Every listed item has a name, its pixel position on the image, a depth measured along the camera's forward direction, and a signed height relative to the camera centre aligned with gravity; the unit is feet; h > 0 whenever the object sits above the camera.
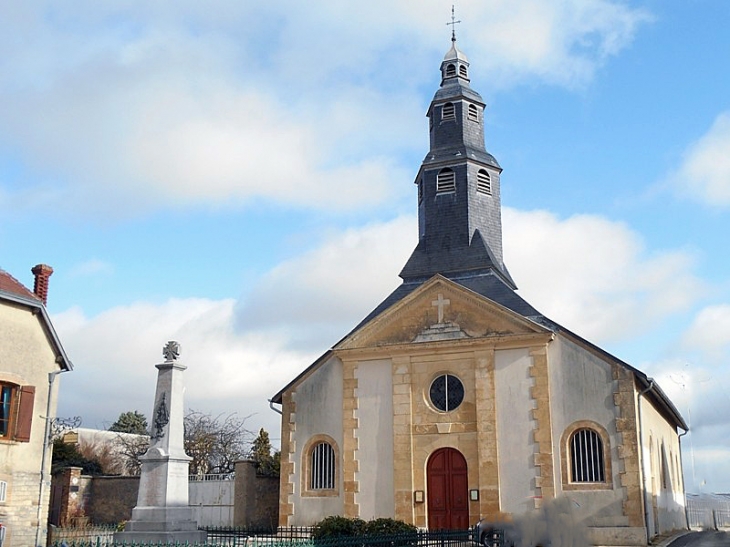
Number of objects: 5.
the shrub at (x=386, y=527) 52.95 -2.32
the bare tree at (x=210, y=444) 115.55 +6.69
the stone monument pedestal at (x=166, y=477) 47.42 +0.87
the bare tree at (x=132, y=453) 117.91 +5.84
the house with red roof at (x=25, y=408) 61.16 +6.35
